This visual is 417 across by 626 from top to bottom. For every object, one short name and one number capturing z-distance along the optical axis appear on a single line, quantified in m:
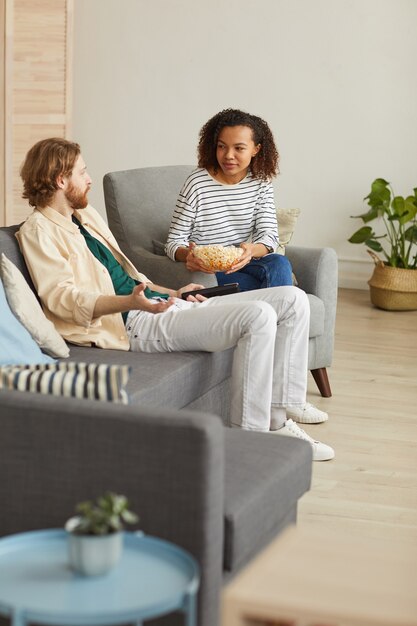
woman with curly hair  3.88
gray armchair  4.12
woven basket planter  6.18
